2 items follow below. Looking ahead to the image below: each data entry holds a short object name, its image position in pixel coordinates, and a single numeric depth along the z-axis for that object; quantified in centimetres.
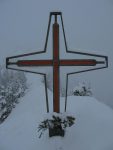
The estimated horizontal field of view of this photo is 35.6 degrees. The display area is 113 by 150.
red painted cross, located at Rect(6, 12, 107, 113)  312
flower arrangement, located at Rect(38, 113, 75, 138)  307
